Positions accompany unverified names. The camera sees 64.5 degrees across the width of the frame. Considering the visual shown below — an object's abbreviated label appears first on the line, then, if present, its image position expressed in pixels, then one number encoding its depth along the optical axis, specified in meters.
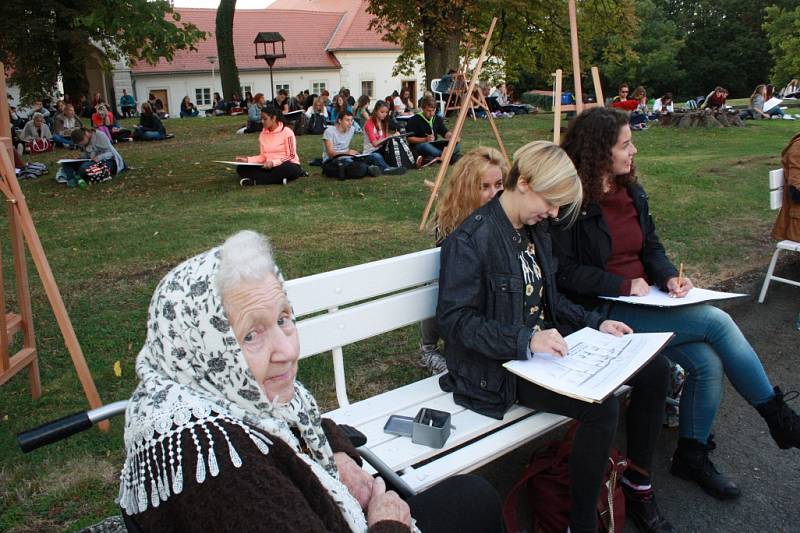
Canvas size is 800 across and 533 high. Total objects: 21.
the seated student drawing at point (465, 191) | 3.54
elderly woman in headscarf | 1.28
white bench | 2.35
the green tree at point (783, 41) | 39.44
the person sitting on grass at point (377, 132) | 11.01
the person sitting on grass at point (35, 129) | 17.02
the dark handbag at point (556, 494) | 2.51
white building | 42.81
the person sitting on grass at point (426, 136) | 11.45
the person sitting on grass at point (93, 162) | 10.67
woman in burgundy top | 2.90
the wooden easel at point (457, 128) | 6.31
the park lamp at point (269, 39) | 27.07
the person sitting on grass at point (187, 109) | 36.38
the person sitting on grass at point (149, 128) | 18.06
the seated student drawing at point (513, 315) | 2.51
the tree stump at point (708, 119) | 18.55
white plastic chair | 4.98
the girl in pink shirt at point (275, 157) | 9.92
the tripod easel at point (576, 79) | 5.28
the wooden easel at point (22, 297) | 3.07
